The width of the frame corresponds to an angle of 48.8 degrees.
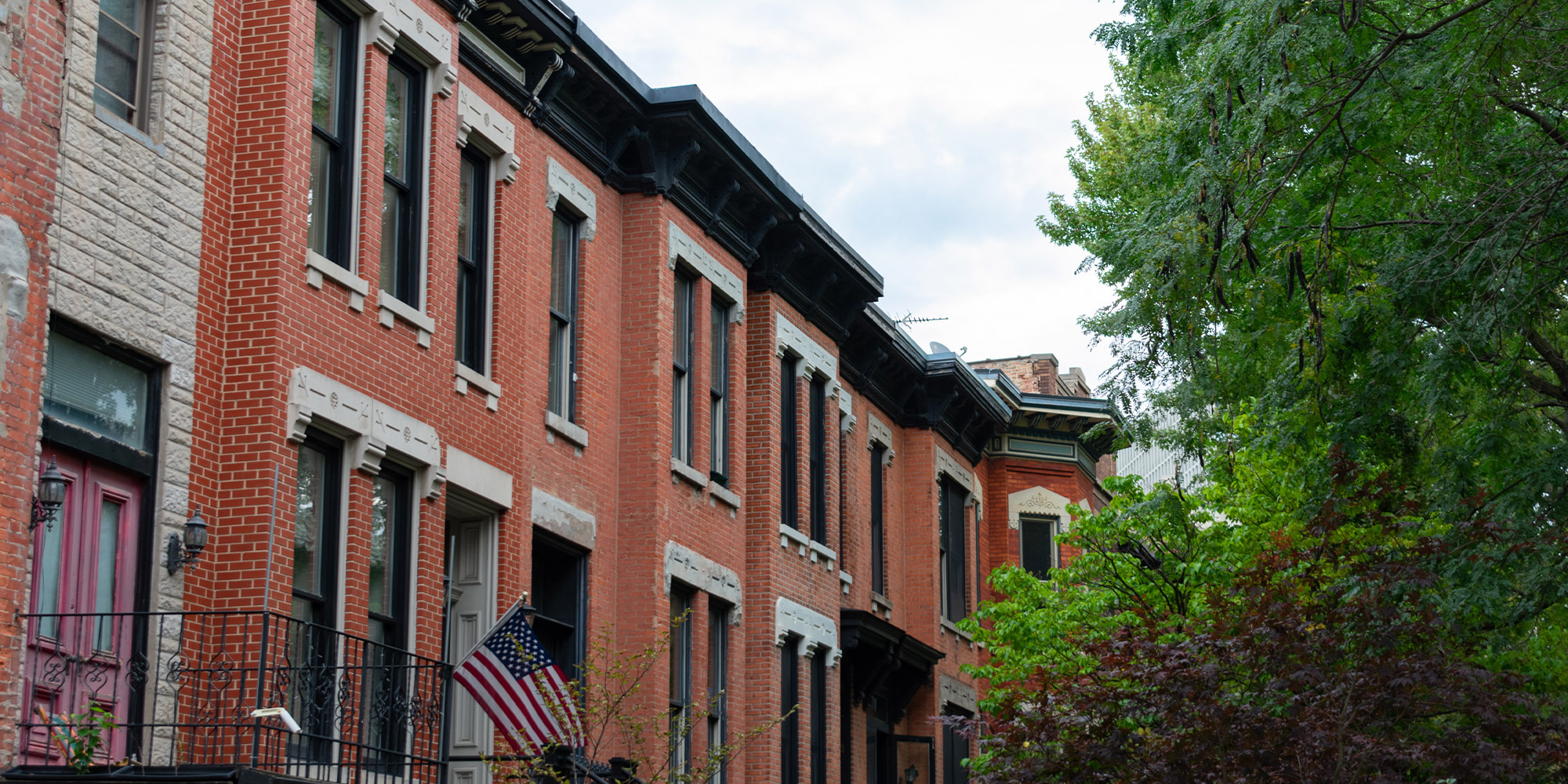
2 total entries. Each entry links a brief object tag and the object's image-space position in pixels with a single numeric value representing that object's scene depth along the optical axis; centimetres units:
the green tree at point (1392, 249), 1370
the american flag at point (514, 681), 1470
